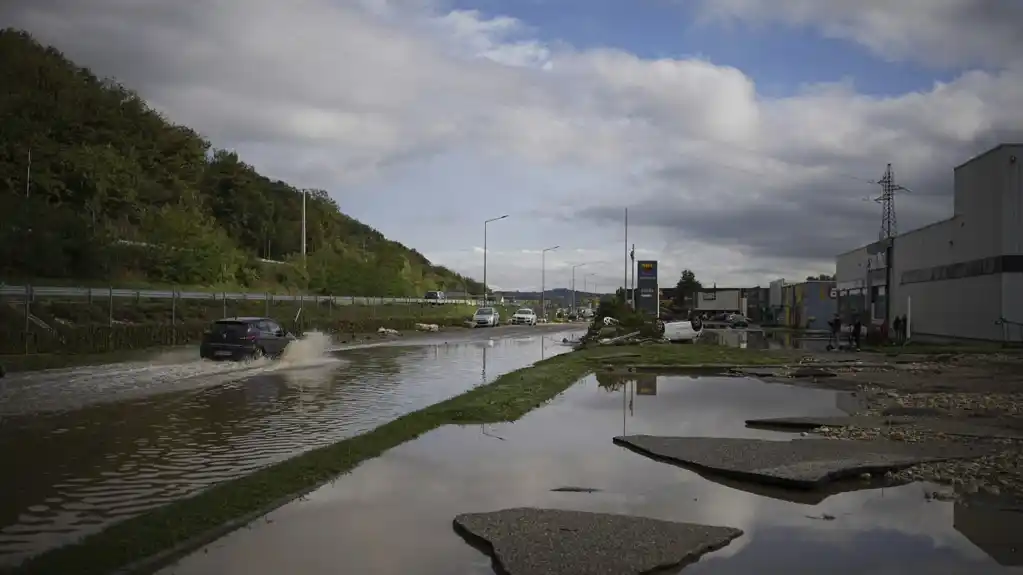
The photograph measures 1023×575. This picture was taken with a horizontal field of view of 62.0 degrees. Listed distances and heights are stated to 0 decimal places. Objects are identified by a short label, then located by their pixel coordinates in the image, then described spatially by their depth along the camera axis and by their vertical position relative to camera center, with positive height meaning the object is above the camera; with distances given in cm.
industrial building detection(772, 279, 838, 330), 7369 +62
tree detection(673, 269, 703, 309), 13912 +339
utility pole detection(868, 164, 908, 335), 7531 +1027
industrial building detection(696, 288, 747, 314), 10681 +98
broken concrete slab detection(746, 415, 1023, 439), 1344 -185
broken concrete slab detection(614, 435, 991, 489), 991 -188
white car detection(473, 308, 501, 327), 7169 -127
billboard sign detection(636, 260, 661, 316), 5209 +137
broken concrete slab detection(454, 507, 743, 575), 649 -196
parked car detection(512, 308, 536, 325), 8406 -147
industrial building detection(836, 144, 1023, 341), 4088 +291
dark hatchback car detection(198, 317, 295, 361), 2689 -139
